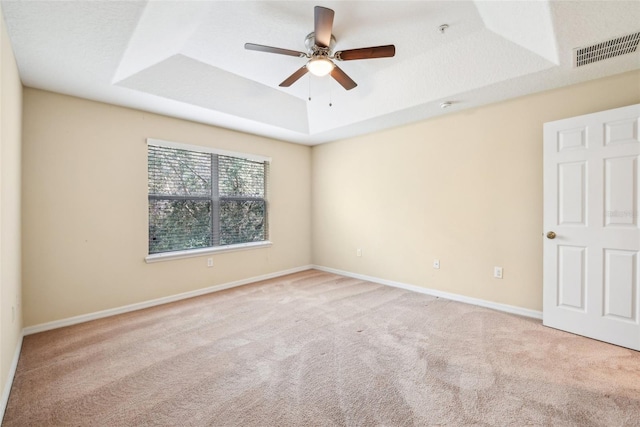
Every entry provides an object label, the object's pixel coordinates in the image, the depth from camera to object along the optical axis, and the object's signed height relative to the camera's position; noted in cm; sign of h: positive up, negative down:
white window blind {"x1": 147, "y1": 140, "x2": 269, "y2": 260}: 368 +19
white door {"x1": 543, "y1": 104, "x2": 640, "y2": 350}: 242 -14
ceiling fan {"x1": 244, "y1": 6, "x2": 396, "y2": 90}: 203 +131
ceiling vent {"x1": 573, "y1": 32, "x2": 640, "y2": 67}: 216 +130
